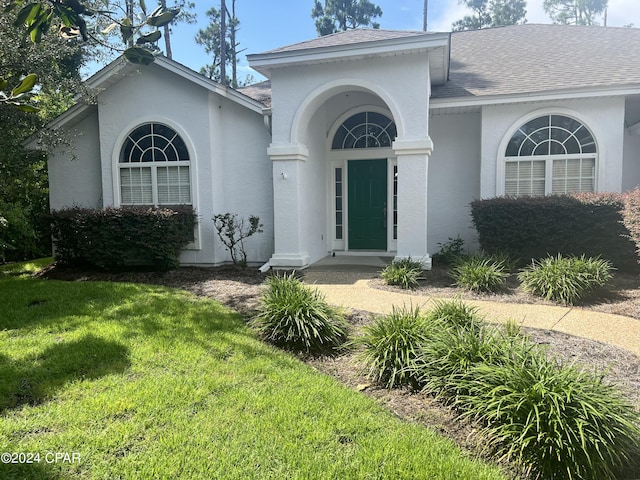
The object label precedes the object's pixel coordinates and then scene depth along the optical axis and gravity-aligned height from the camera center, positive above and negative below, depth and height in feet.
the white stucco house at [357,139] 27.96 +5.65
